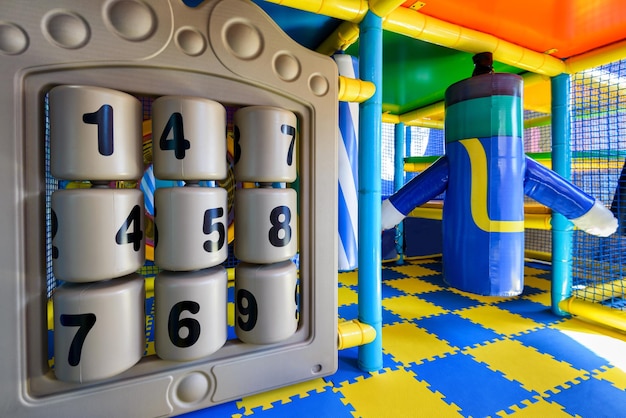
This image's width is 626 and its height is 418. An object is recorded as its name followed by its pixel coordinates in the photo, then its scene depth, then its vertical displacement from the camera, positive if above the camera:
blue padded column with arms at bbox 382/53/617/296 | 1.11 +0.08
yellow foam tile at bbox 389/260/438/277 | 2.41 -0.50
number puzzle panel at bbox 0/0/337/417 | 0.64 +0.02
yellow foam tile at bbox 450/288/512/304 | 1.81 -0.52
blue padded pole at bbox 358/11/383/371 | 1.04 +0.05
